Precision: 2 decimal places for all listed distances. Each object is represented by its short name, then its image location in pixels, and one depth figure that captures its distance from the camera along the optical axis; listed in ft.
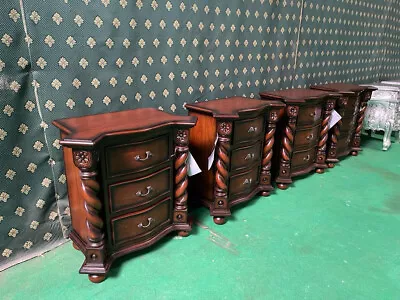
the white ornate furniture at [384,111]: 12.29
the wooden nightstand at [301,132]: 8.72
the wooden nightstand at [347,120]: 10.42
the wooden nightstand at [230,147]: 6.86
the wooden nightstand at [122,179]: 4.83
